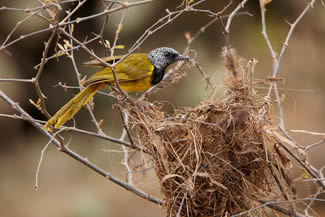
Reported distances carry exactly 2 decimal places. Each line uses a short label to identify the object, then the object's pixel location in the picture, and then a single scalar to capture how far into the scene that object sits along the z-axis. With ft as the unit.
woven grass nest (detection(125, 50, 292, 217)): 17.48
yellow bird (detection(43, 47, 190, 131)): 21.27
